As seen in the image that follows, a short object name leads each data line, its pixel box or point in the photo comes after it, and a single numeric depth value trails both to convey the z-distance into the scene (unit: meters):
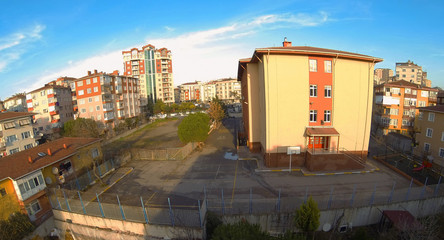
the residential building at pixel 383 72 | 84.50
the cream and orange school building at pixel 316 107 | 16.94
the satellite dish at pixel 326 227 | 11.13
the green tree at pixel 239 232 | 7.20
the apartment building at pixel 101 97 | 40.44
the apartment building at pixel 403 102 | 31.16
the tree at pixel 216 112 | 39.66
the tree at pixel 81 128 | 30.30
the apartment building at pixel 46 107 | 38.94
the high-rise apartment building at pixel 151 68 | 73.69
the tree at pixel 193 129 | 24.00
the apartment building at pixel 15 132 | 24.75
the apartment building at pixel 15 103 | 45.85
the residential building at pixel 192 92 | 107.75
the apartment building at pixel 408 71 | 62.53
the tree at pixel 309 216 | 9.43
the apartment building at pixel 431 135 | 20.23
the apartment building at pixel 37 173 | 12.20
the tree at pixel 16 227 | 10.72
